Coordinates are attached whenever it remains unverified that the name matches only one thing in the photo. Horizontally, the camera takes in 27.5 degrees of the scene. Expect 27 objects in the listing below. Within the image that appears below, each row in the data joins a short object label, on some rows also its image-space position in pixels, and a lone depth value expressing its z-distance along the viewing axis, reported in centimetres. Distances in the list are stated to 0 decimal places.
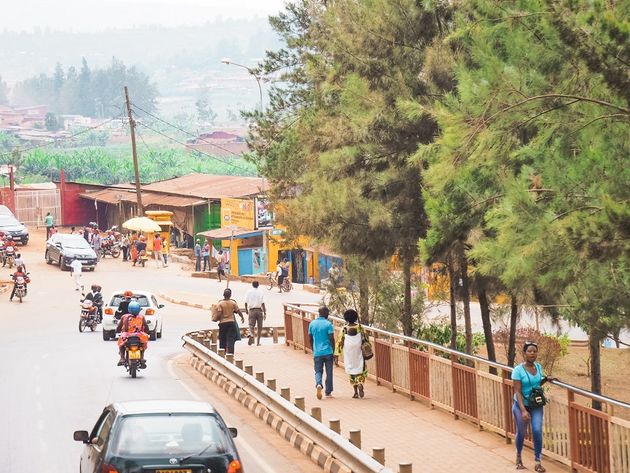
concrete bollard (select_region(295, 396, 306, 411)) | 1864
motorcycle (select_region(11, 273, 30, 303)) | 4984
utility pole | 7444
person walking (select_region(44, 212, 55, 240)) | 7681
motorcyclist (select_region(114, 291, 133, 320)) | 3259
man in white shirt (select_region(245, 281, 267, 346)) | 3222
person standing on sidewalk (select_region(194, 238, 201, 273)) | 6481
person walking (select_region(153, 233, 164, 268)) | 6631
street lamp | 4193
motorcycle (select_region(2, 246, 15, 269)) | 6325
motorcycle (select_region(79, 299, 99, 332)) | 3966
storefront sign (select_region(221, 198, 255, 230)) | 6575
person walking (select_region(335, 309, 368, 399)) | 2055
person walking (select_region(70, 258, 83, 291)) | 5388
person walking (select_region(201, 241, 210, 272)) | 6562
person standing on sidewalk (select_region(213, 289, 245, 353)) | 2777
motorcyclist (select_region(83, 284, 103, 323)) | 3933
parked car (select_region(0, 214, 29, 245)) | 7175
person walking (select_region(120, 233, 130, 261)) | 6719
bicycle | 5619
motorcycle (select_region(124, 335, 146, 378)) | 2661
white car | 3644
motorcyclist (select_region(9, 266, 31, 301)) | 4956
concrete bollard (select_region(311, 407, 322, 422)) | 1730
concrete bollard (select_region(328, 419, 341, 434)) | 1604
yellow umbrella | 6712
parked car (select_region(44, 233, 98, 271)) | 6184
